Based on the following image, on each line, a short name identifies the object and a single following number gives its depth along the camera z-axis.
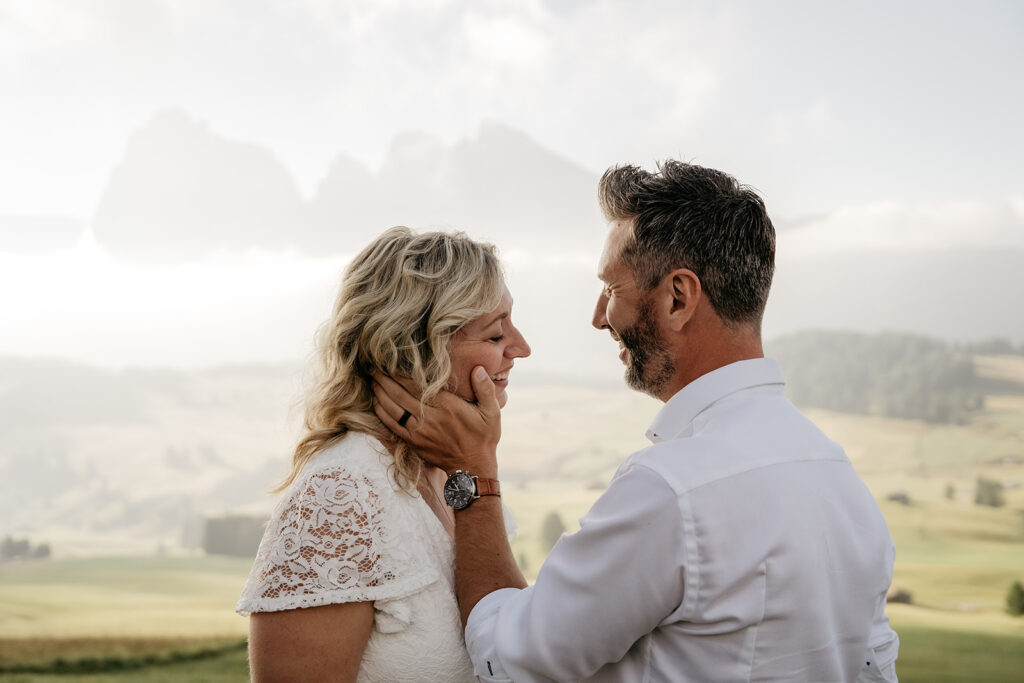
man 1.29
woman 1.53
